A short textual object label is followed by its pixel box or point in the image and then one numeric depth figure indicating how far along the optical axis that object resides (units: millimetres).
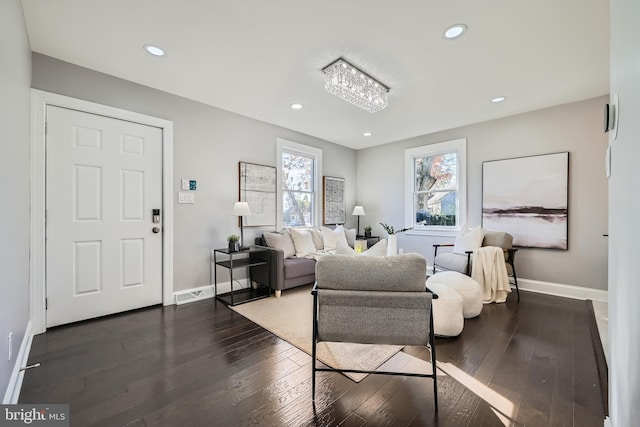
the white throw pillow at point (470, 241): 3544
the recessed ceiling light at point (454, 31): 2020
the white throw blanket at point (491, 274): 3270
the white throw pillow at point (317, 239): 4488
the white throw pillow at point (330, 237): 4516
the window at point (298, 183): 4535
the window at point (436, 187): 4438
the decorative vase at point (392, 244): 2458
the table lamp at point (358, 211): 5520
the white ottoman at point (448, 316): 2287
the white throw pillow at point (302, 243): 4074
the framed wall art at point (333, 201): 5207
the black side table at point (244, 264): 3412
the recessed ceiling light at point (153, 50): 2291
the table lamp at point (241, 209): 3480
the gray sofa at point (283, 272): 3521
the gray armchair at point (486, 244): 3453
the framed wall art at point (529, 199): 3514
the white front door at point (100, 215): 2523
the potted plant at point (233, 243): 3359
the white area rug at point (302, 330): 1983
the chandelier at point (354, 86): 2546
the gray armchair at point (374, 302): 1520
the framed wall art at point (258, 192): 3922
